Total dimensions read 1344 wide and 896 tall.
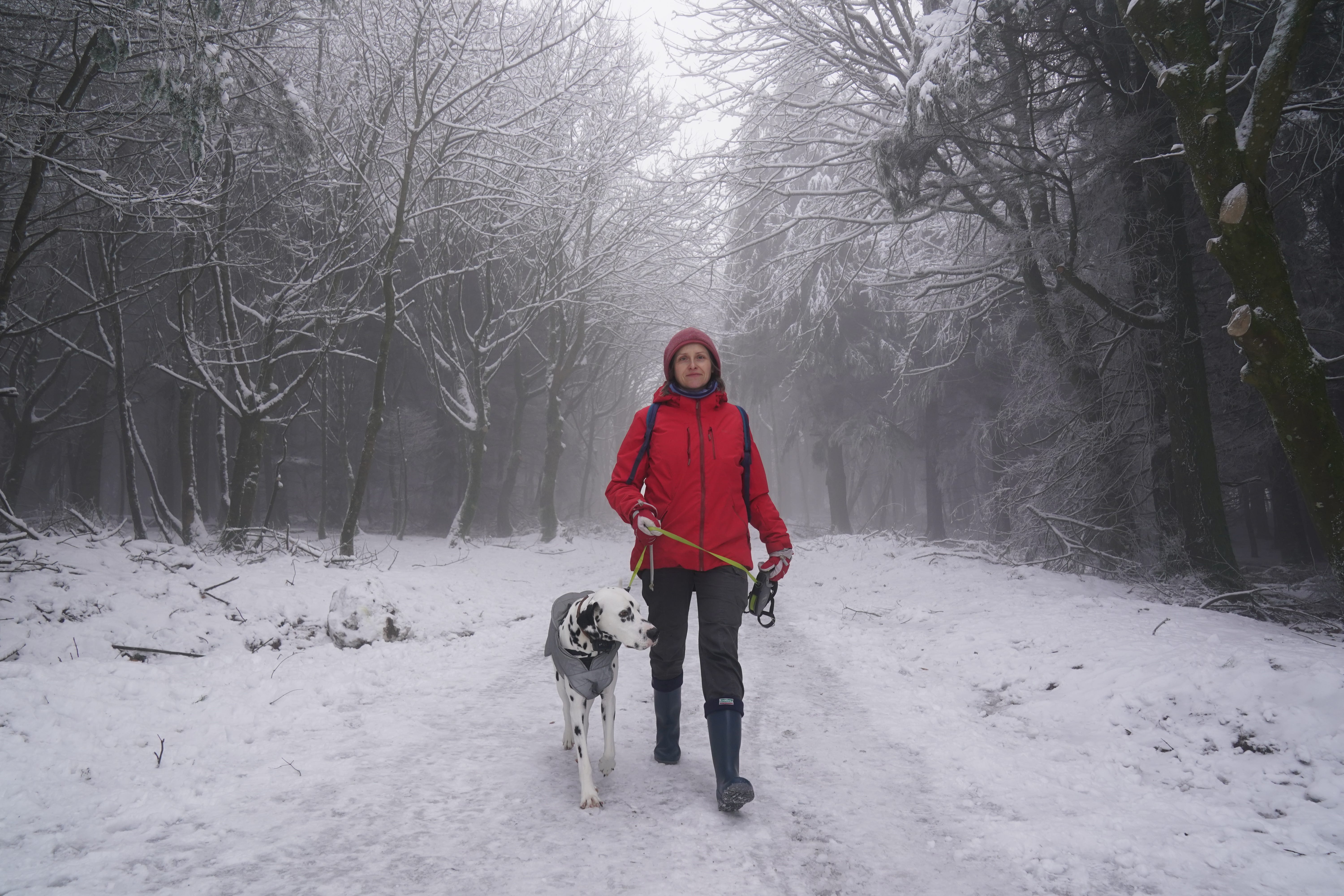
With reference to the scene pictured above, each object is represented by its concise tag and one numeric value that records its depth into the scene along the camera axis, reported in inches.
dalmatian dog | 140.3
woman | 147.4
